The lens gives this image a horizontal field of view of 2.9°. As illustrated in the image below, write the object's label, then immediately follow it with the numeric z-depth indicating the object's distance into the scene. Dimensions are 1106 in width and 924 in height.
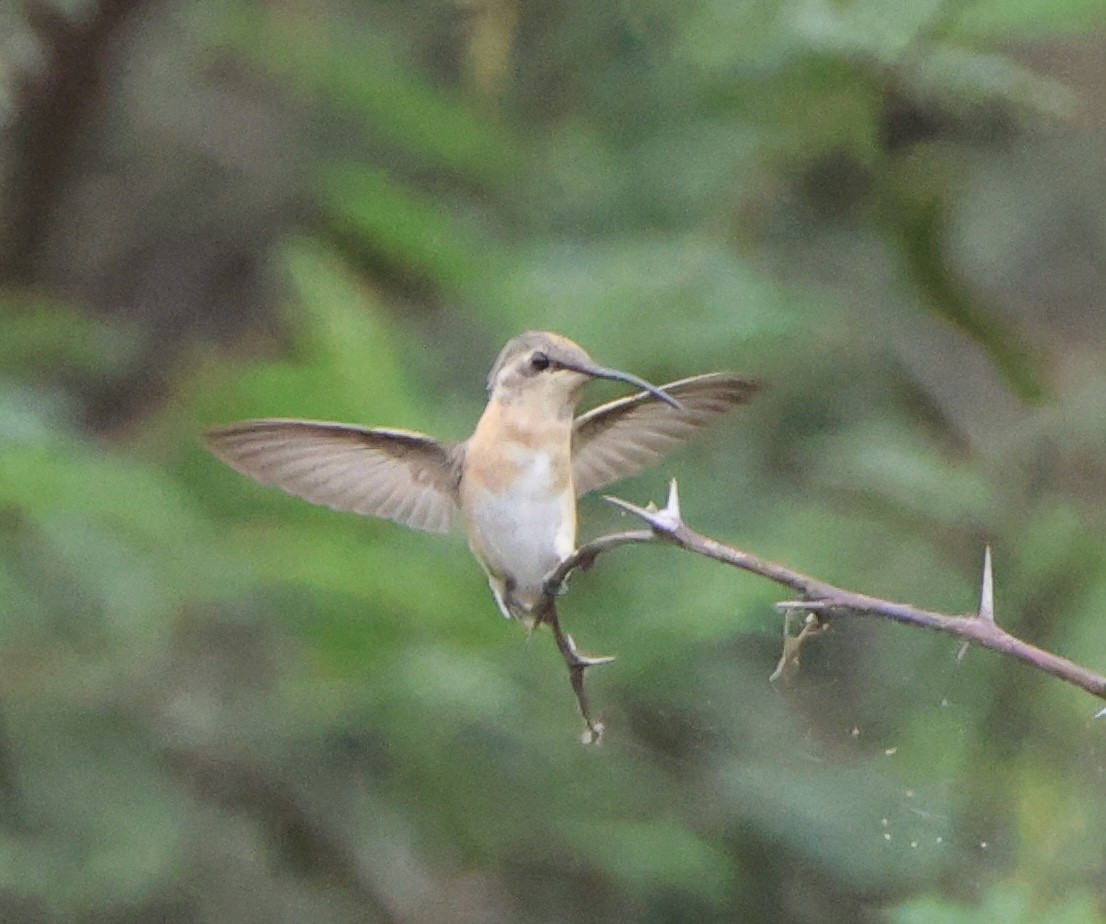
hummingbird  3.32
